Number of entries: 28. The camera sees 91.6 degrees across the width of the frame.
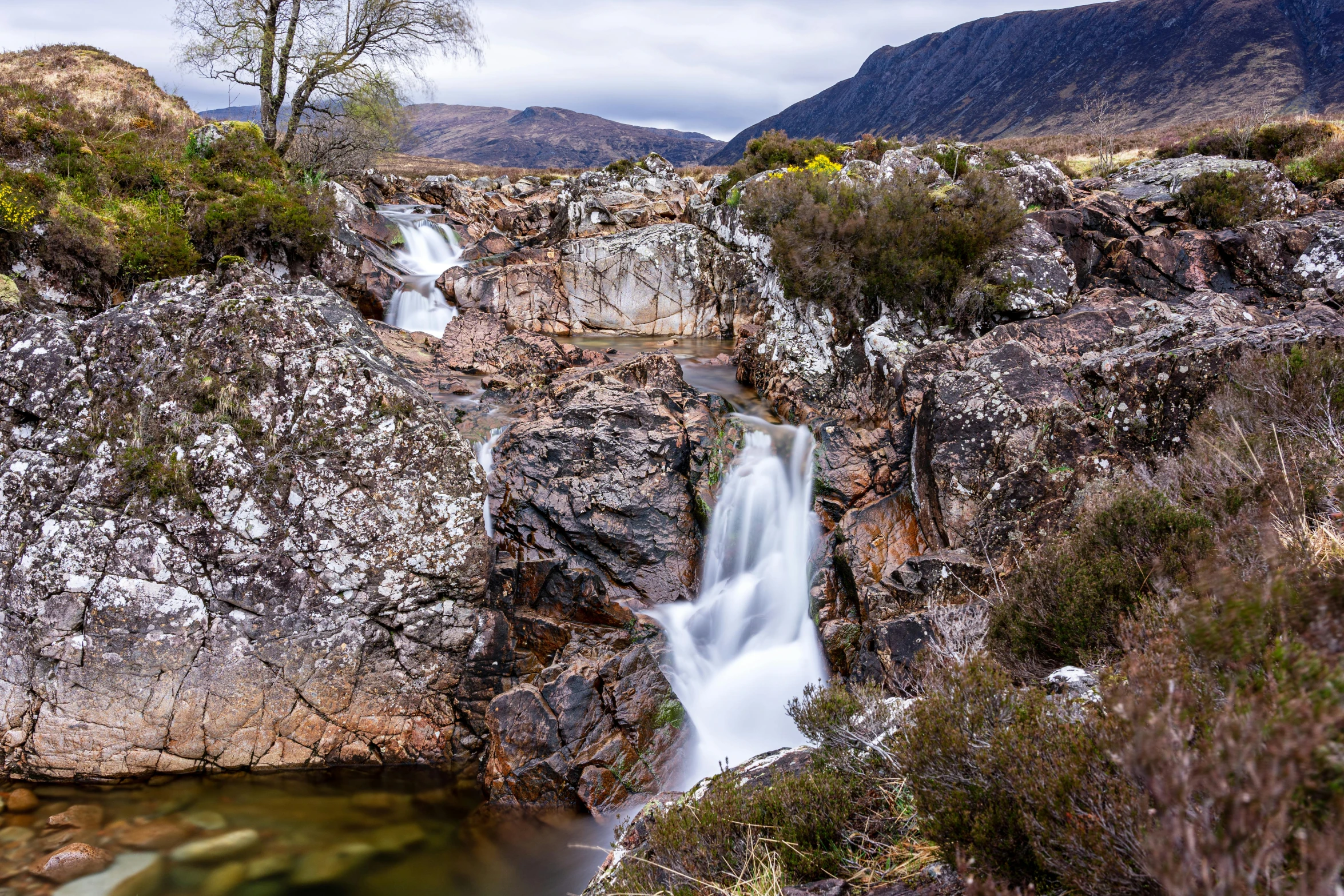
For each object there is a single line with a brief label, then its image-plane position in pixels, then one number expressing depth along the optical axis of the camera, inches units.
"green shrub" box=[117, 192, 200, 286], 452.8
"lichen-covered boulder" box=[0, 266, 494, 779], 282.4
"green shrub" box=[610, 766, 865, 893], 137.8
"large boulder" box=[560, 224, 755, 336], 778.2
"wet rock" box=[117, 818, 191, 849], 255.3
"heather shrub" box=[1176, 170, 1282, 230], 478.9
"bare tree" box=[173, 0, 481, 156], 695.7
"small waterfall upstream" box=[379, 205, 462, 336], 706.8
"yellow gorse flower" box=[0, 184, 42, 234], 413.4
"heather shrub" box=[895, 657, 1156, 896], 88.3
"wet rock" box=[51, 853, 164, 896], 234.7
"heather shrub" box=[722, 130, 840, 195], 797.2
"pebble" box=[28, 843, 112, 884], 237.9
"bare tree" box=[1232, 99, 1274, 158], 704.4
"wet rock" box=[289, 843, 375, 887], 247.8
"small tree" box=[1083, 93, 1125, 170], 1042.7
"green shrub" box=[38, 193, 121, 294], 427.8
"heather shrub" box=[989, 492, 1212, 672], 179.2
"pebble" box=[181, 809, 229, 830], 266.2
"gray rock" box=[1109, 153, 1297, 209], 492.4
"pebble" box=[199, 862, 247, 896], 240.1
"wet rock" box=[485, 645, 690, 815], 283.6
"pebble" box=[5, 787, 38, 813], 266.8
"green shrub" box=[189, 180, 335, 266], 513.3
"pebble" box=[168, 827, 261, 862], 251.9
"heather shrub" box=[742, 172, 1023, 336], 456.8
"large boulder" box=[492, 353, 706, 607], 380.2
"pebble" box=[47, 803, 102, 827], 261.1
